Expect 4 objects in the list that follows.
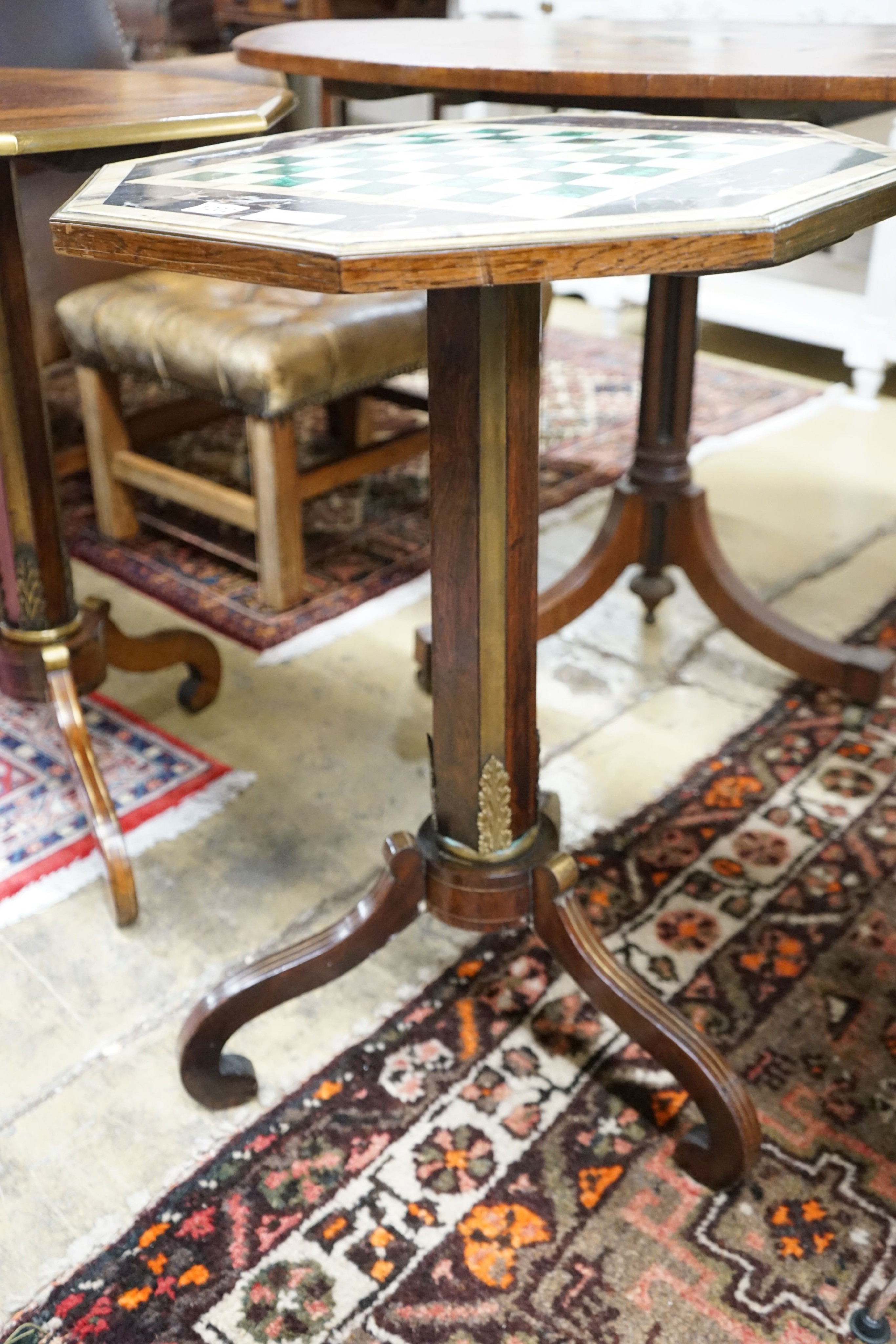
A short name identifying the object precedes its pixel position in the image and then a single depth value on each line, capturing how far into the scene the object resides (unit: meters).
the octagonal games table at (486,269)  0.67
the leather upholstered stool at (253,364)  1.84
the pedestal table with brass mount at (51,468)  1.16
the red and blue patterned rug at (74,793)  1.46
